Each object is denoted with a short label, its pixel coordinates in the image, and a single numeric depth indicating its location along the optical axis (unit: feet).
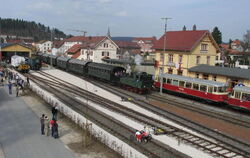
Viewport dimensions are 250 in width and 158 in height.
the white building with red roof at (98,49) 198.49
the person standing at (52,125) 45.70
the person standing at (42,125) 46.44
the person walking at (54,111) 54.47
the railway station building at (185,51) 120.06
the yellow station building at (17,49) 176.48
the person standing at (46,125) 46.88
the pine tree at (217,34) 229.66
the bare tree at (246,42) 238.27
